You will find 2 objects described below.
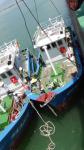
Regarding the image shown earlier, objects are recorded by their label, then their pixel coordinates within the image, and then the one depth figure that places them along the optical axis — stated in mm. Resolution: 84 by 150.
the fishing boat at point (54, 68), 8959
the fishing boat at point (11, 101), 8419
